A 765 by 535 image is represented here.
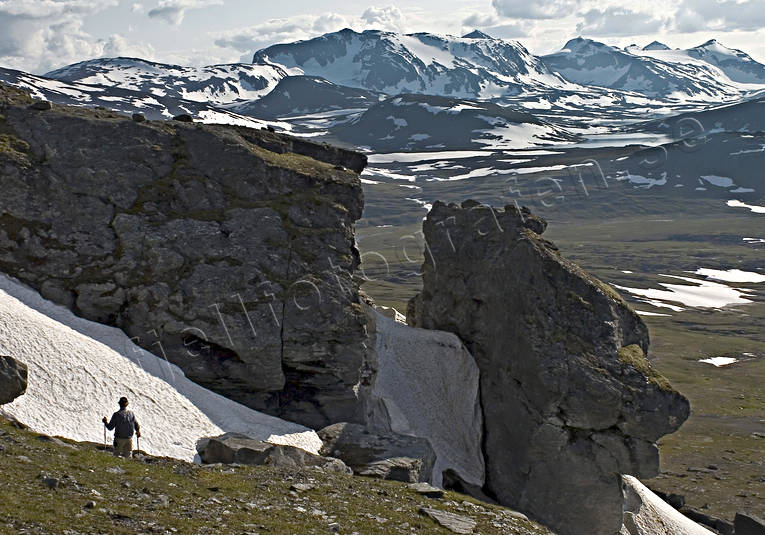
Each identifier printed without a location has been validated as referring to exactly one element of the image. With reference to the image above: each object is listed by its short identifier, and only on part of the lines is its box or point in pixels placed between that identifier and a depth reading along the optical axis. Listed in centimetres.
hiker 2780
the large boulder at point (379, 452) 3512
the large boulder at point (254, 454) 3062
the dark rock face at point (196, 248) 3853
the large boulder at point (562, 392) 4247
